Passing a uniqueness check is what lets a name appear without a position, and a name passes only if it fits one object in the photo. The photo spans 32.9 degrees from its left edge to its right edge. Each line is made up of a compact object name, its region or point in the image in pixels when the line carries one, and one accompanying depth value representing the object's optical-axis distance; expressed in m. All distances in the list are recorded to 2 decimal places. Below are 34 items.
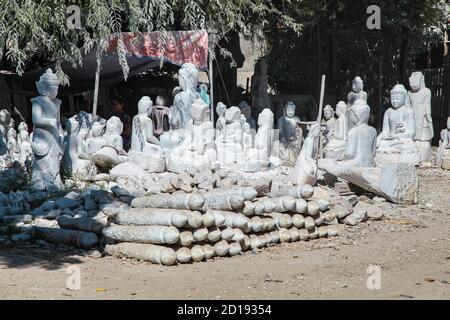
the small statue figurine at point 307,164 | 11.92
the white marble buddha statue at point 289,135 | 16.33
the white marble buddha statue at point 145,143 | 13.48
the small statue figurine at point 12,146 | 13.98
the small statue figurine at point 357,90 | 17.03
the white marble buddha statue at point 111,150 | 13.27
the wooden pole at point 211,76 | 14.52
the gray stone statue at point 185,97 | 14.49
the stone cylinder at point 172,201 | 8.32
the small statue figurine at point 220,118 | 14.34
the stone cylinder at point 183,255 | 8.10
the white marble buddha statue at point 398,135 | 15.12
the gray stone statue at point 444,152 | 15.99
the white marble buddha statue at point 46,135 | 11.62
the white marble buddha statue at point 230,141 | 13.82
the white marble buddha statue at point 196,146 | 13.23
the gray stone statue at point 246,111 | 16.86
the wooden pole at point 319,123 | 13.49
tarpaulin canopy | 14.62
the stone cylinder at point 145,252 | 8.00
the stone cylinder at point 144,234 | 8.02
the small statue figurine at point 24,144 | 13.54
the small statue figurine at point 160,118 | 16.17
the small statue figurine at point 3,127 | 14.67
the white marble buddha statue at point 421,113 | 17.00
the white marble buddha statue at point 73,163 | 12.60
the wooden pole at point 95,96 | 14.28
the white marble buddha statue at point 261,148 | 13.65
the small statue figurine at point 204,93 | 15.64
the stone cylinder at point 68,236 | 8.87
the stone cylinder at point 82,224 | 8.99
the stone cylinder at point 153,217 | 8.10
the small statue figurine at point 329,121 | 16.58
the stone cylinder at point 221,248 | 8.48
